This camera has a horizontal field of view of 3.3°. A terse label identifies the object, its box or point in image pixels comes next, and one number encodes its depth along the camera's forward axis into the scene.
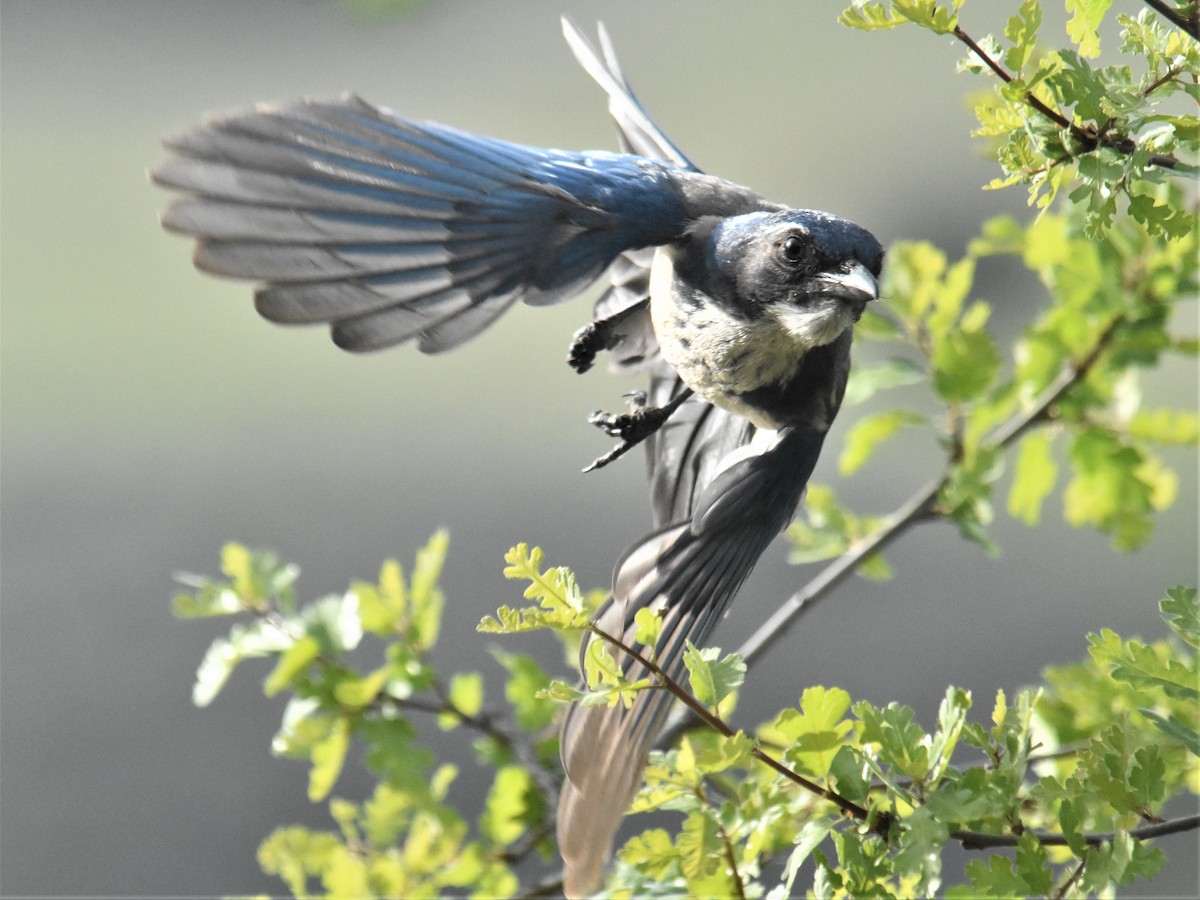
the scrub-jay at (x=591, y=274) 6.37
